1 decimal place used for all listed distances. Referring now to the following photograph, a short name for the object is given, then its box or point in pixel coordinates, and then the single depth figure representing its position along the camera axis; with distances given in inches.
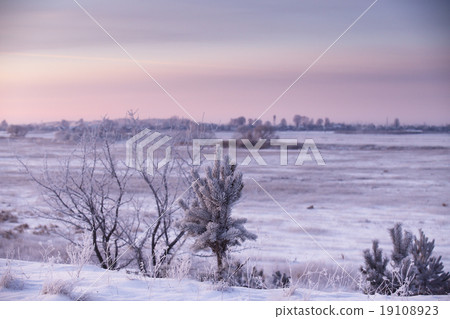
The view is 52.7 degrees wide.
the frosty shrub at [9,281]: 195.0
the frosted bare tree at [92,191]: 380.2
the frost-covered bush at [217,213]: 248.4
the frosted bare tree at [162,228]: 370.4
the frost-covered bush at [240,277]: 266.8
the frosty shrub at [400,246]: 332.5
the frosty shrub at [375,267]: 326.6
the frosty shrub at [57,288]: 185.8
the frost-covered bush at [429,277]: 328.2
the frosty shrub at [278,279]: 344.9
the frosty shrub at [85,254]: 216.1
